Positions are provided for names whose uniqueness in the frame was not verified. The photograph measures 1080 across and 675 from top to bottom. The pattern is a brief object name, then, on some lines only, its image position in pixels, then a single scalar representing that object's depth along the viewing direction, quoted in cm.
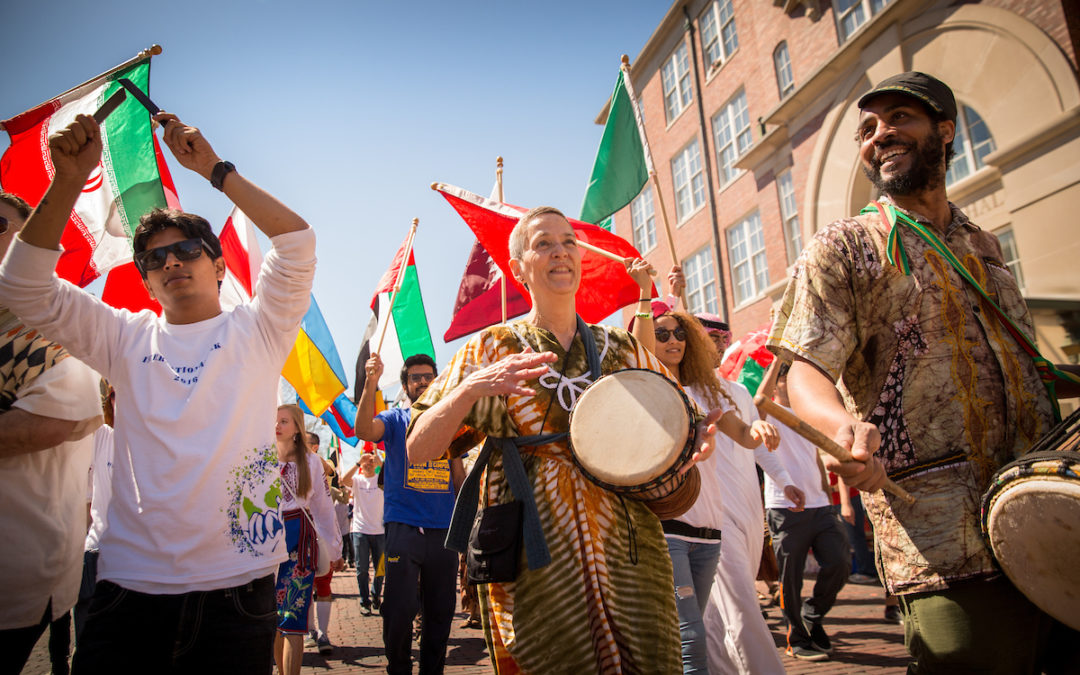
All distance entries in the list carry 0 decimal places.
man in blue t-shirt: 471
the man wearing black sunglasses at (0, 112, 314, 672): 222
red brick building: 961
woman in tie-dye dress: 227
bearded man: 186
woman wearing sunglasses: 353
